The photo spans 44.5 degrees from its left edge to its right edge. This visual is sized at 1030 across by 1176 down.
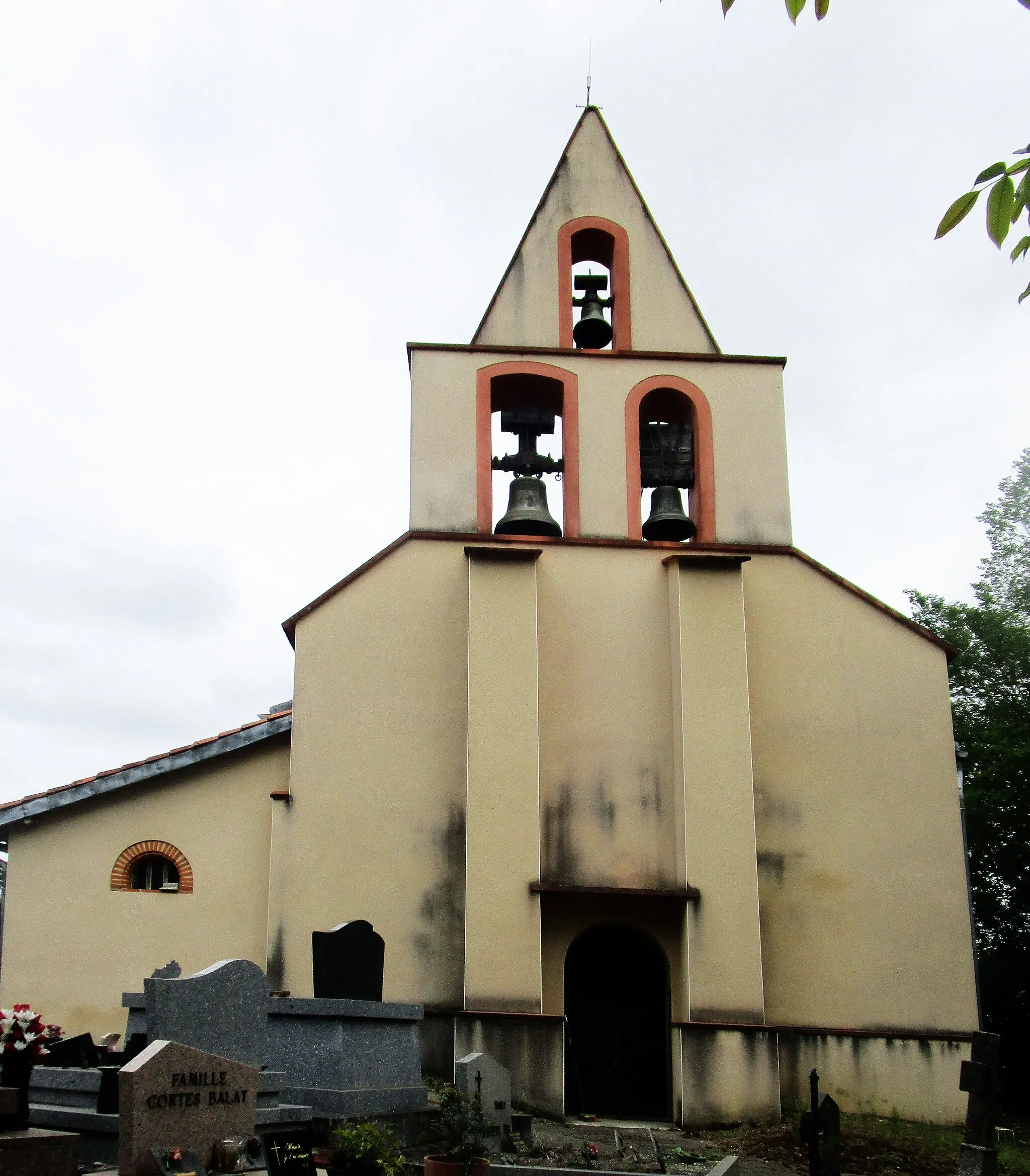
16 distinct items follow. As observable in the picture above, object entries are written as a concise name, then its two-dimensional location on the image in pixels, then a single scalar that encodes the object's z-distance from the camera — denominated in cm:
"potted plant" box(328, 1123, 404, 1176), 847
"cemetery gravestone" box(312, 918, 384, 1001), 1189
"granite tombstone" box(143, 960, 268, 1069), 848
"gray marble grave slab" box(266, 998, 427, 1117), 1045
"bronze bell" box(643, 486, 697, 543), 1688
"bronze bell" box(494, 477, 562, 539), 1675
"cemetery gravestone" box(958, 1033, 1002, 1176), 1062
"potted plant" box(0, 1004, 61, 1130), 764
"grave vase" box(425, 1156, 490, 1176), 929
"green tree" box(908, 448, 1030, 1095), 2428
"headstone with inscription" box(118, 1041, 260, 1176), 765
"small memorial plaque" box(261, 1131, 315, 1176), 812
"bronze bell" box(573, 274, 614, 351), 1819
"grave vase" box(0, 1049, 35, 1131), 769
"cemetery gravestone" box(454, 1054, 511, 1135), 1184
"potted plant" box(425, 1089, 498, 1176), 934
